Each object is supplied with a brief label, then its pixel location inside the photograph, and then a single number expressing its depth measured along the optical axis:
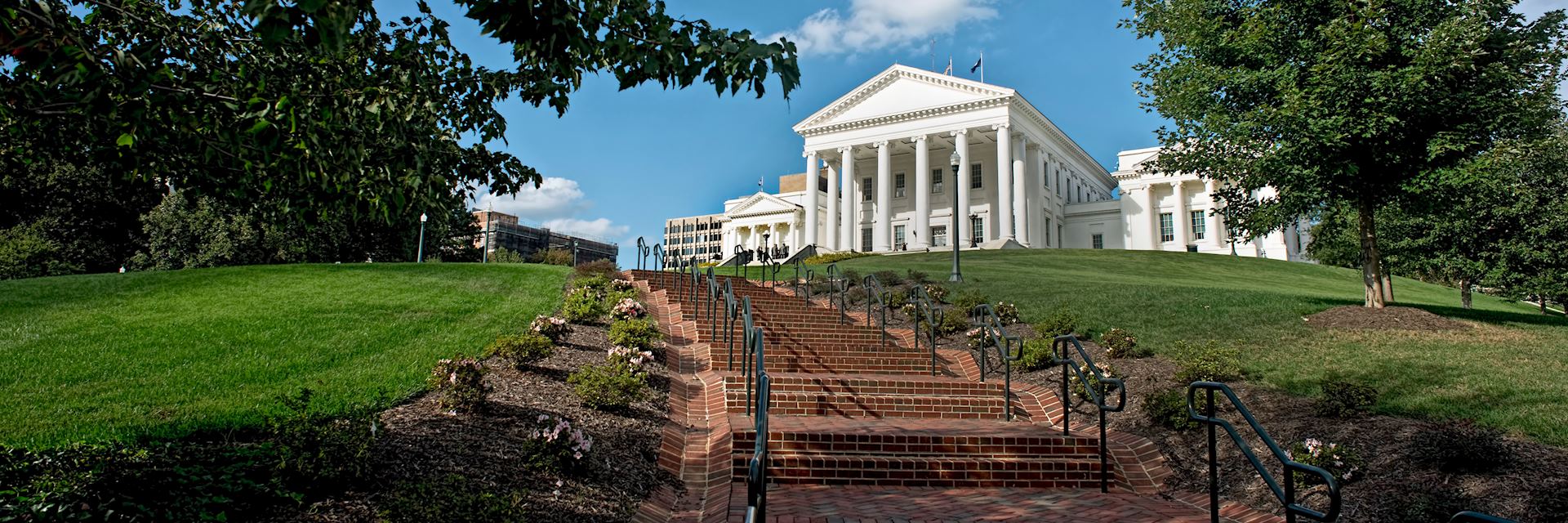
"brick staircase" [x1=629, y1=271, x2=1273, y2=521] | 6.23
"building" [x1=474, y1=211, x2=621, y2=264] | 100.94
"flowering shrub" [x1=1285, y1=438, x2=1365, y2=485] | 5.75
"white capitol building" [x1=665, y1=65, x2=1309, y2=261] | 48.72
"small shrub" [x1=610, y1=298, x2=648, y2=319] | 11.23
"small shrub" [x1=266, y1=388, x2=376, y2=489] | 4.18
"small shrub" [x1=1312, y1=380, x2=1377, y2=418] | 6.98
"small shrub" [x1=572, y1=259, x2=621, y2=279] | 16.28
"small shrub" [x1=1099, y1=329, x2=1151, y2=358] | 10.11
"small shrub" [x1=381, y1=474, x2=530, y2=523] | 3.75
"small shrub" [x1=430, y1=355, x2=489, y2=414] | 6.19
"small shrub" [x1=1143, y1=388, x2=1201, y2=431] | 7.39
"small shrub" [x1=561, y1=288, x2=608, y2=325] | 11.37
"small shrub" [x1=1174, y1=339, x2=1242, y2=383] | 8.45
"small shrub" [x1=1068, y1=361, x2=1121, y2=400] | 8.52
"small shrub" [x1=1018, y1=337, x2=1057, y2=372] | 9.89
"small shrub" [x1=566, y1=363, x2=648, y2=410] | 7.13
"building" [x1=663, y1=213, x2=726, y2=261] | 126.44
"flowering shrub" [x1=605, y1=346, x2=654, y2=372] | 8.18
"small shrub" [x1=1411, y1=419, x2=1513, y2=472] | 5.46
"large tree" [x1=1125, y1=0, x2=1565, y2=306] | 11.08
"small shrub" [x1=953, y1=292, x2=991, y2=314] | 13.52
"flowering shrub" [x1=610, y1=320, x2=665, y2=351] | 9.41
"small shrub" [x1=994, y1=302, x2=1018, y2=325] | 13.01
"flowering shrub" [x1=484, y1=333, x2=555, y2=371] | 8.08
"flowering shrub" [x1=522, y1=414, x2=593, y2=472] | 5.21
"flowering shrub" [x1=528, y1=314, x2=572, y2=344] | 9.68
